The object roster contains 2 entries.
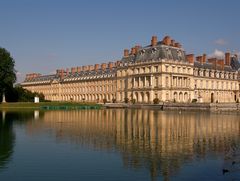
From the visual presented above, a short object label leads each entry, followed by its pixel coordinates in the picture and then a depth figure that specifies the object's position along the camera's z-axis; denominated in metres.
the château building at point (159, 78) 86.19
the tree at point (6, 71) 74.44
